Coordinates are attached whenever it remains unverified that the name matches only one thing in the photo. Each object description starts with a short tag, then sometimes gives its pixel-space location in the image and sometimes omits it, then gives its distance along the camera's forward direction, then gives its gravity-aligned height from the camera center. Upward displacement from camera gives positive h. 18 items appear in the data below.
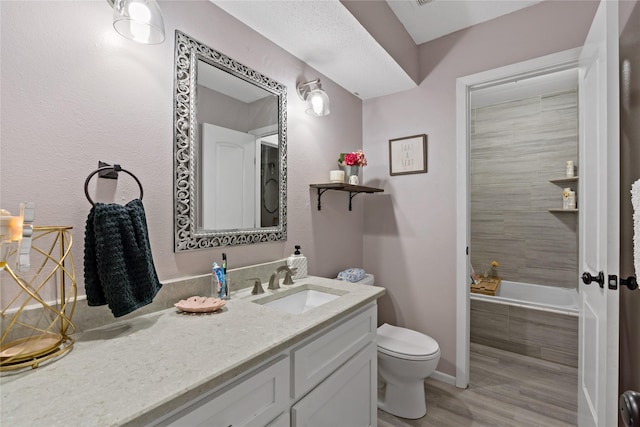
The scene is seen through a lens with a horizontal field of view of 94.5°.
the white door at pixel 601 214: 1.16 -0.01
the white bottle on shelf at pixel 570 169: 2.94 +0.43
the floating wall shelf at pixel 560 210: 2.90 +0.02
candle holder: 0.75 -0.28
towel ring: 0.98 +0.13
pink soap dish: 1.13 -0.36
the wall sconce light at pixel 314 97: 1.85 +0.73
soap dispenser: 1.75 -0.30
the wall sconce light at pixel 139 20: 0.97 +0.65
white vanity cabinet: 0.77 -0.58
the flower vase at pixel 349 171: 2.16 +0.30
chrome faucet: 1.54 -0.35
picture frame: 2.29 +0.46
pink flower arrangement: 2.13 +0.39
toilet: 1.77 -0.96
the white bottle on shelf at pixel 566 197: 2.98 +0.15
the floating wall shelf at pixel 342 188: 1.96 +0.17
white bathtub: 2.51 -0.83
